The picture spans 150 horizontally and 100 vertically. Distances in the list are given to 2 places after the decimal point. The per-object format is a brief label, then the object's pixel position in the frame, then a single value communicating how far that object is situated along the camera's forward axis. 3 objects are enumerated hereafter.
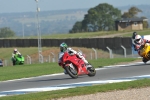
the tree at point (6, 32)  179.56
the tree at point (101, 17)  153.75
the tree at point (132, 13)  149.38
